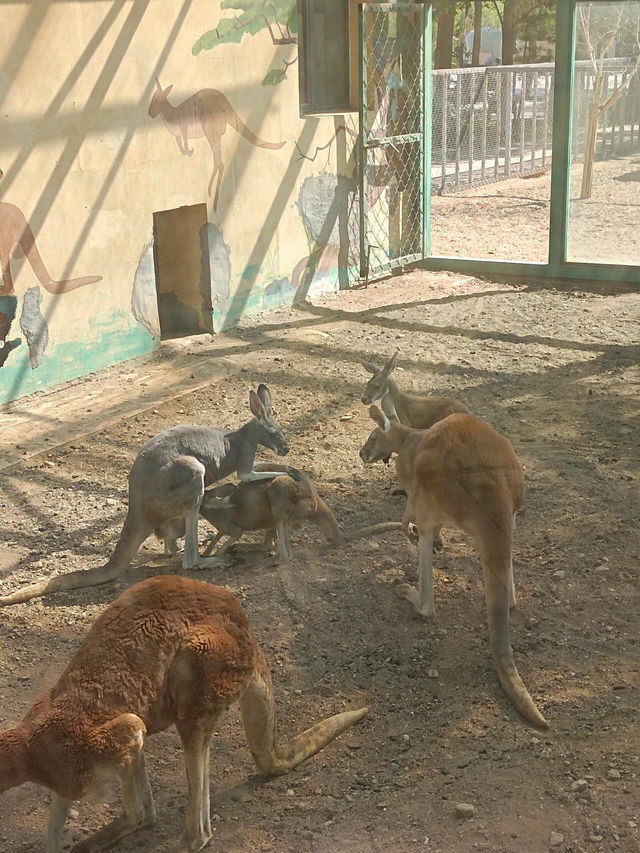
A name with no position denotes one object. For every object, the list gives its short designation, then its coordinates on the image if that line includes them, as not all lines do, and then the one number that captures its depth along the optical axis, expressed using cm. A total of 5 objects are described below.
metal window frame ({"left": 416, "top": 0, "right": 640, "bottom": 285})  973
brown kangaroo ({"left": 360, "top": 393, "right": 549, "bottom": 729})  392
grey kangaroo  471
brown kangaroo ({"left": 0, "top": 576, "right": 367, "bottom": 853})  282
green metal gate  1014
